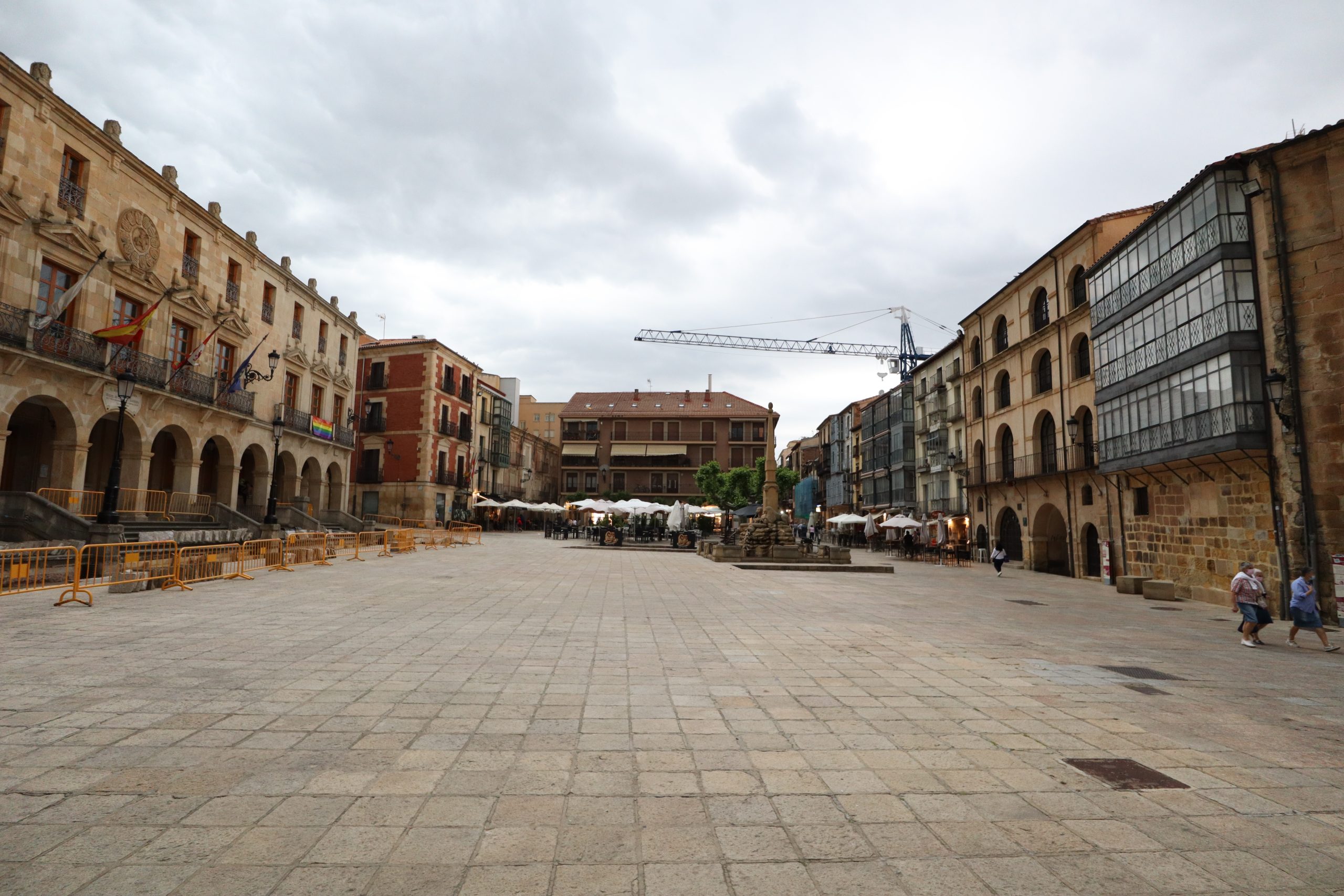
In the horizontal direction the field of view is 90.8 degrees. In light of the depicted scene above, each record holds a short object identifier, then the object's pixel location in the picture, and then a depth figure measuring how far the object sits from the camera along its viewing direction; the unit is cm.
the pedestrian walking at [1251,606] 1027
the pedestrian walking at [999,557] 2286
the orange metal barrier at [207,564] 1261
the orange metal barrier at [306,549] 1775
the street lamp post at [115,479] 1360
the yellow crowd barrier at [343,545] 2094
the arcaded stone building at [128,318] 1689
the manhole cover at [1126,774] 409
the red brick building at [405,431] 4372
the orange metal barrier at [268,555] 1667
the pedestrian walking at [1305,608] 997
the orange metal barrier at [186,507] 2202
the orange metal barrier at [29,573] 1085
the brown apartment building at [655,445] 6694
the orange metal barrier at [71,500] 1755
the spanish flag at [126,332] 1802
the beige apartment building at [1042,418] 2364
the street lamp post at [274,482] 1983
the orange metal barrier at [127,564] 1177
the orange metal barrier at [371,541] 2666
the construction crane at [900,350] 7753
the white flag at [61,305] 1666
